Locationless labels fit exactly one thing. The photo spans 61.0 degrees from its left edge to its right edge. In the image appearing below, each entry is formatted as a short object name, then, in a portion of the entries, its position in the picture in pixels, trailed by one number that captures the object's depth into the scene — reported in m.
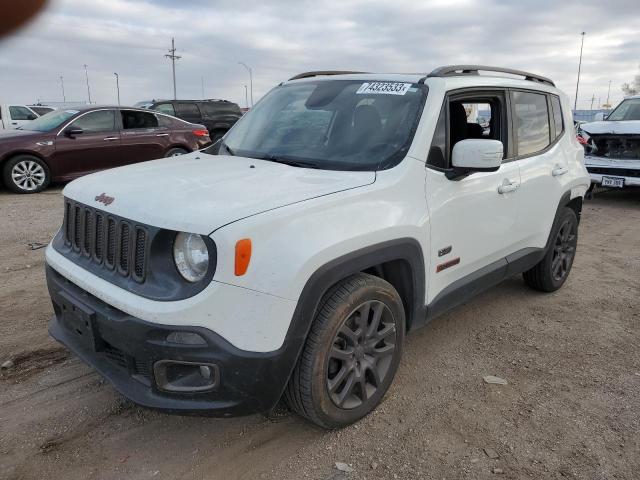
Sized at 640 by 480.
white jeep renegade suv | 2.30
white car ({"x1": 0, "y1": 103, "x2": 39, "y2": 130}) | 15.40
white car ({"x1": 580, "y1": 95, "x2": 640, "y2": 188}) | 9.16
